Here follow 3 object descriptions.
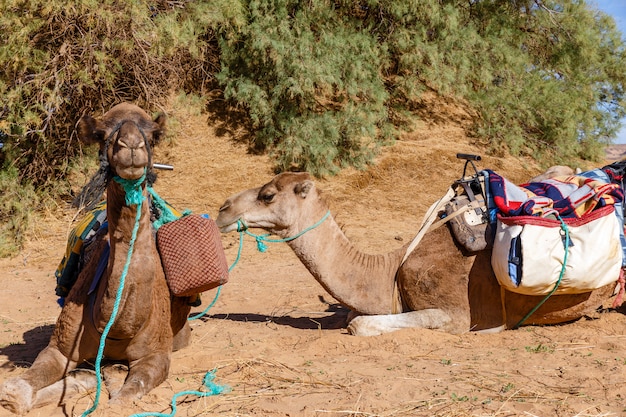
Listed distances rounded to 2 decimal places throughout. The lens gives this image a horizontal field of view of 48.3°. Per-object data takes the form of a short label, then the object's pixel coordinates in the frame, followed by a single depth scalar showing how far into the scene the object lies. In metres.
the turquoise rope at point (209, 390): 4.30
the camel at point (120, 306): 3.90
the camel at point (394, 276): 5.92
